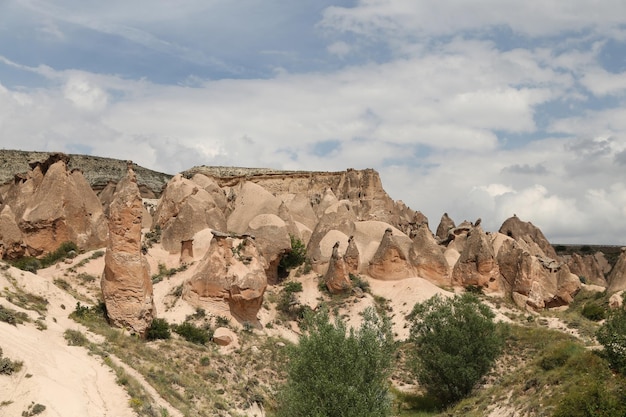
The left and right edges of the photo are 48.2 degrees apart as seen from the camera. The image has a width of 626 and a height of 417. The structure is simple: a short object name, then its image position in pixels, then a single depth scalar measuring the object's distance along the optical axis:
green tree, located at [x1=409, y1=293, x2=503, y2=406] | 28.78
